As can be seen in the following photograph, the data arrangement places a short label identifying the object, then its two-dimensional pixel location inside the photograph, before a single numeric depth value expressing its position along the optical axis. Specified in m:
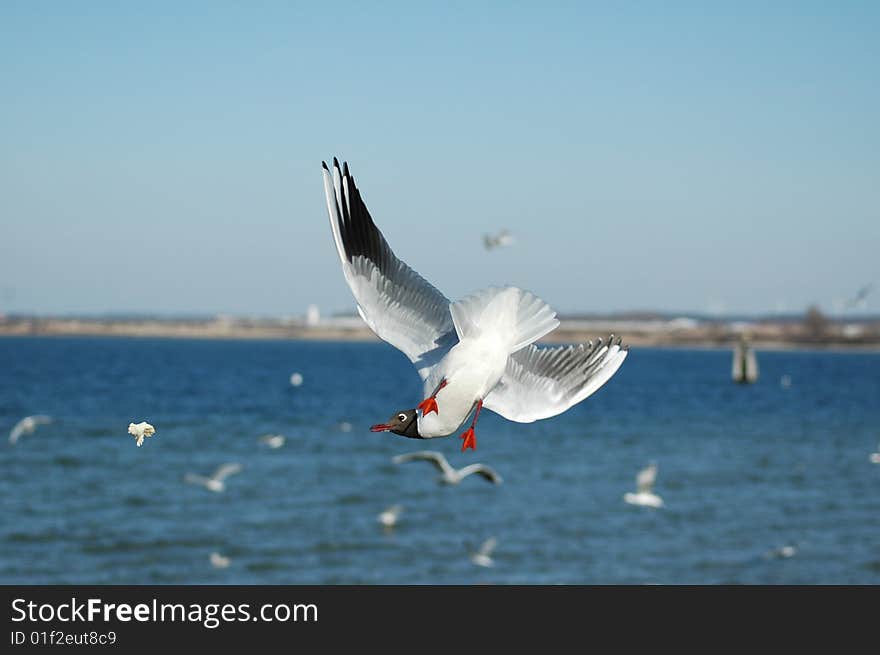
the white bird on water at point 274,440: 23.65
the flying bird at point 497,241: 17.09
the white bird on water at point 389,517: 25.50
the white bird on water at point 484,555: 22.03
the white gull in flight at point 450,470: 15.78
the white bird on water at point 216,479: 25.81
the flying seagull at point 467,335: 5.93
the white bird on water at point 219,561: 22.30
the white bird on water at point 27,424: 25.76
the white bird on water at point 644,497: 23.94
